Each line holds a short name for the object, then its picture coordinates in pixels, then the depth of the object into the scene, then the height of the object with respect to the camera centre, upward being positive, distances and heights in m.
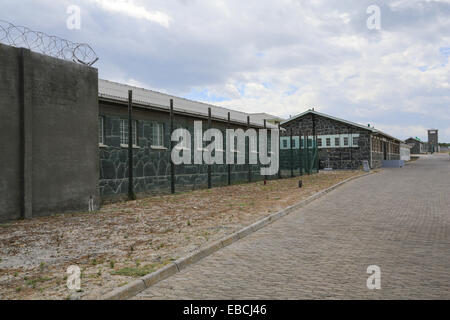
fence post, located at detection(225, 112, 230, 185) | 20.72 -0.26
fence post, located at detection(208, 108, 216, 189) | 18.75 -0.24
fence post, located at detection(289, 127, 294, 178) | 26.98 +0.16
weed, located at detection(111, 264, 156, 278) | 5.13 -1.40
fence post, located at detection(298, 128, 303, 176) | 28.53 +0.24
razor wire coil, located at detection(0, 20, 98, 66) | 10.59 +2.98
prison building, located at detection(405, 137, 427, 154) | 104.12 +4.49
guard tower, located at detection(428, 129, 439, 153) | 117.94 +6.26
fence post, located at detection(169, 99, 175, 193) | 15.77 -0.21
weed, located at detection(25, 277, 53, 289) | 4.85 -1.43
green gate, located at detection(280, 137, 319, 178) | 28.38 +0.10
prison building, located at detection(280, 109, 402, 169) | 38.84 +2.27
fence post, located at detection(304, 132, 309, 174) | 30.21 +0.44
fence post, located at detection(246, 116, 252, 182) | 22.74 -0.41
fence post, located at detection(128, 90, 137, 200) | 13.58 +0.61
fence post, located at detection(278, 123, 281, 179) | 26.86 -0.16
